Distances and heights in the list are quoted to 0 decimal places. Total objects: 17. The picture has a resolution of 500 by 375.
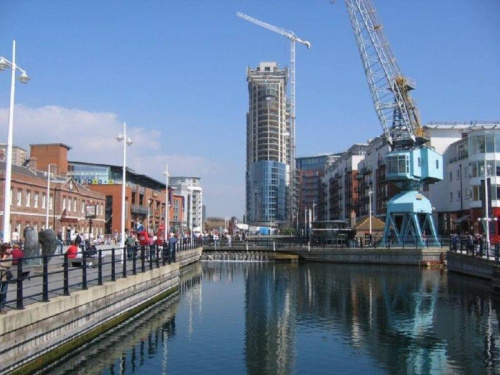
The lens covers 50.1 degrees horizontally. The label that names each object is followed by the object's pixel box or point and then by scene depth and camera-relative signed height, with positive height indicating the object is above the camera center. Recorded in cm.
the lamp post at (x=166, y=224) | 4486 -18
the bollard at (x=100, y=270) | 1792 -161
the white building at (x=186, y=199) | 18355 +861
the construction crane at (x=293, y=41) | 19274 +6578
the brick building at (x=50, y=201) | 5106 +248
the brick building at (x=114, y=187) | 8119 +609
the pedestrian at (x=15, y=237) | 3988 -110
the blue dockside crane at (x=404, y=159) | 5456 +663
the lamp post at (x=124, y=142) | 3095 +478
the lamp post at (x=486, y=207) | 3781 +108
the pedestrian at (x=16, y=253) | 1528 -87
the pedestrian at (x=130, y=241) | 3270 -114
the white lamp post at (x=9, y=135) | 1953 +326
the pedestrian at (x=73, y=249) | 2134 -110
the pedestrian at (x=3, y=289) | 1156 -149
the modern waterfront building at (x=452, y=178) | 6012 +630
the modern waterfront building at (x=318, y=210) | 16182 +408
